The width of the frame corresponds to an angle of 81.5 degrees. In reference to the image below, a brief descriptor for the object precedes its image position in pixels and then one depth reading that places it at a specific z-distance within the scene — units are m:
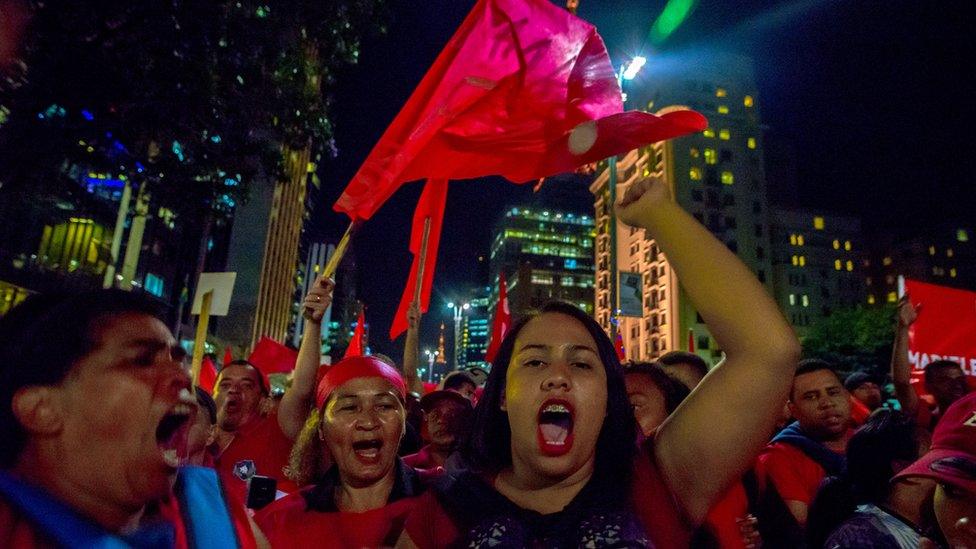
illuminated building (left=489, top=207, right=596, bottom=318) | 132.88
